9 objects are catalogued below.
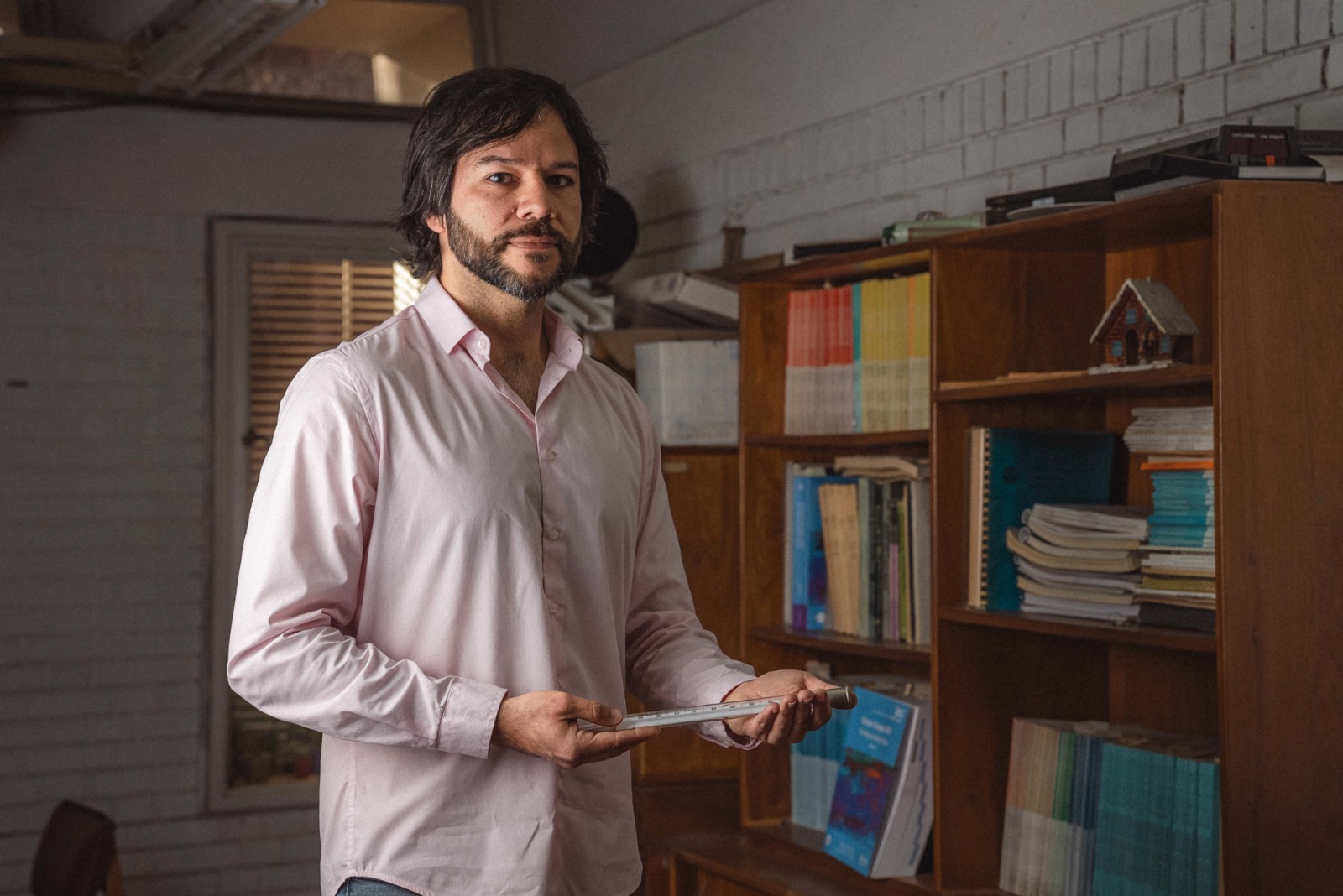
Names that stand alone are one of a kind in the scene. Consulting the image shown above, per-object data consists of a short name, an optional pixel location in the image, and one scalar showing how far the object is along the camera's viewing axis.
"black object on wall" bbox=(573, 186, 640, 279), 4.16
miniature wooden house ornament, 2.45
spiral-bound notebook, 2.79
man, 1.64
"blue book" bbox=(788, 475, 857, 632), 3.34
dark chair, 3.78
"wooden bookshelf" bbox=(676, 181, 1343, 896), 2.19
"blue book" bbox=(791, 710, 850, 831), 3.30
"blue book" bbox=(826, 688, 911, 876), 2.99
